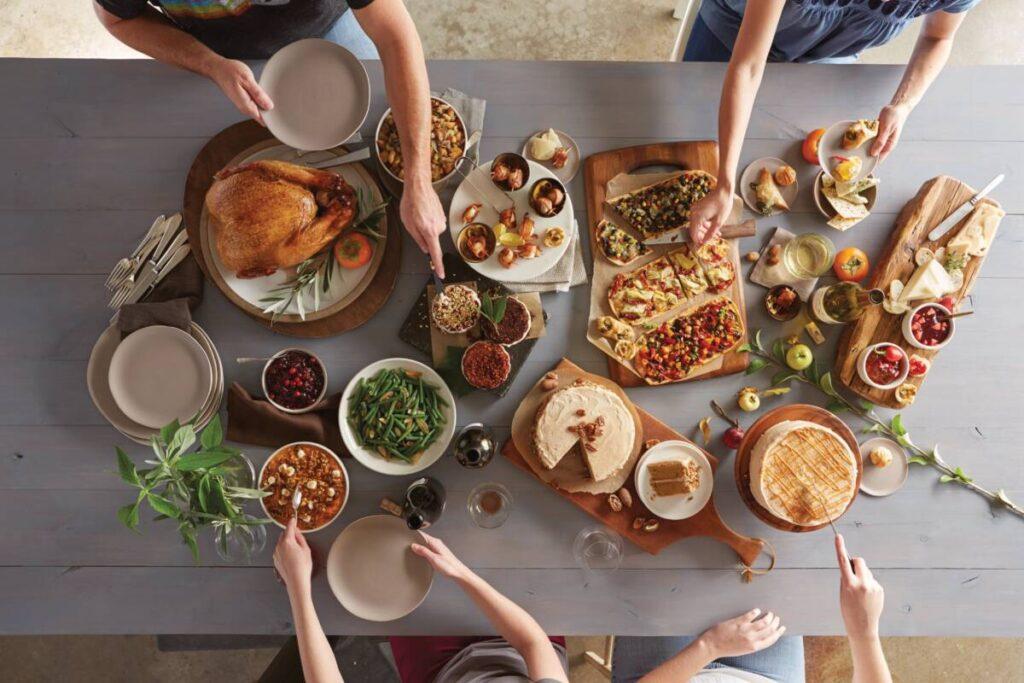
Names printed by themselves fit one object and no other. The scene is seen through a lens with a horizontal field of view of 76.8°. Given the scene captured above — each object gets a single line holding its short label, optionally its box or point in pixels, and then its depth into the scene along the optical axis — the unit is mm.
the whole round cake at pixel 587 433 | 2047
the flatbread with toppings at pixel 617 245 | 2143
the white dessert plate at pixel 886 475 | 2125
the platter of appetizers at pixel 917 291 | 2094
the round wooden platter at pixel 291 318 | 2092
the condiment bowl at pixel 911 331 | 2084
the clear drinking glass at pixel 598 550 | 2105
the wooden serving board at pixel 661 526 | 2100
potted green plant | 1691
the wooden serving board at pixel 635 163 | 2172
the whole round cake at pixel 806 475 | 1981
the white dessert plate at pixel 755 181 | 2180
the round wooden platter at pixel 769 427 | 2072
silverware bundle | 2100
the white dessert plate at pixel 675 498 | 2061
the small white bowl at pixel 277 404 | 2058
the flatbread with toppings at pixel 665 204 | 2141
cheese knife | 2123
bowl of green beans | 2014
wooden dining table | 2098
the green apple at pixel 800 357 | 2107
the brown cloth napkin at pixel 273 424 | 2041
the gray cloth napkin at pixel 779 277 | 2150
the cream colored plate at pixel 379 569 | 2037
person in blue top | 1977
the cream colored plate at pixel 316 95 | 2062
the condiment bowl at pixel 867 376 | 2057
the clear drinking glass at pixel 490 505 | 2109
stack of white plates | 2043
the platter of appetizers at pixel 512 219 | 2080
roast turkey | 1941
